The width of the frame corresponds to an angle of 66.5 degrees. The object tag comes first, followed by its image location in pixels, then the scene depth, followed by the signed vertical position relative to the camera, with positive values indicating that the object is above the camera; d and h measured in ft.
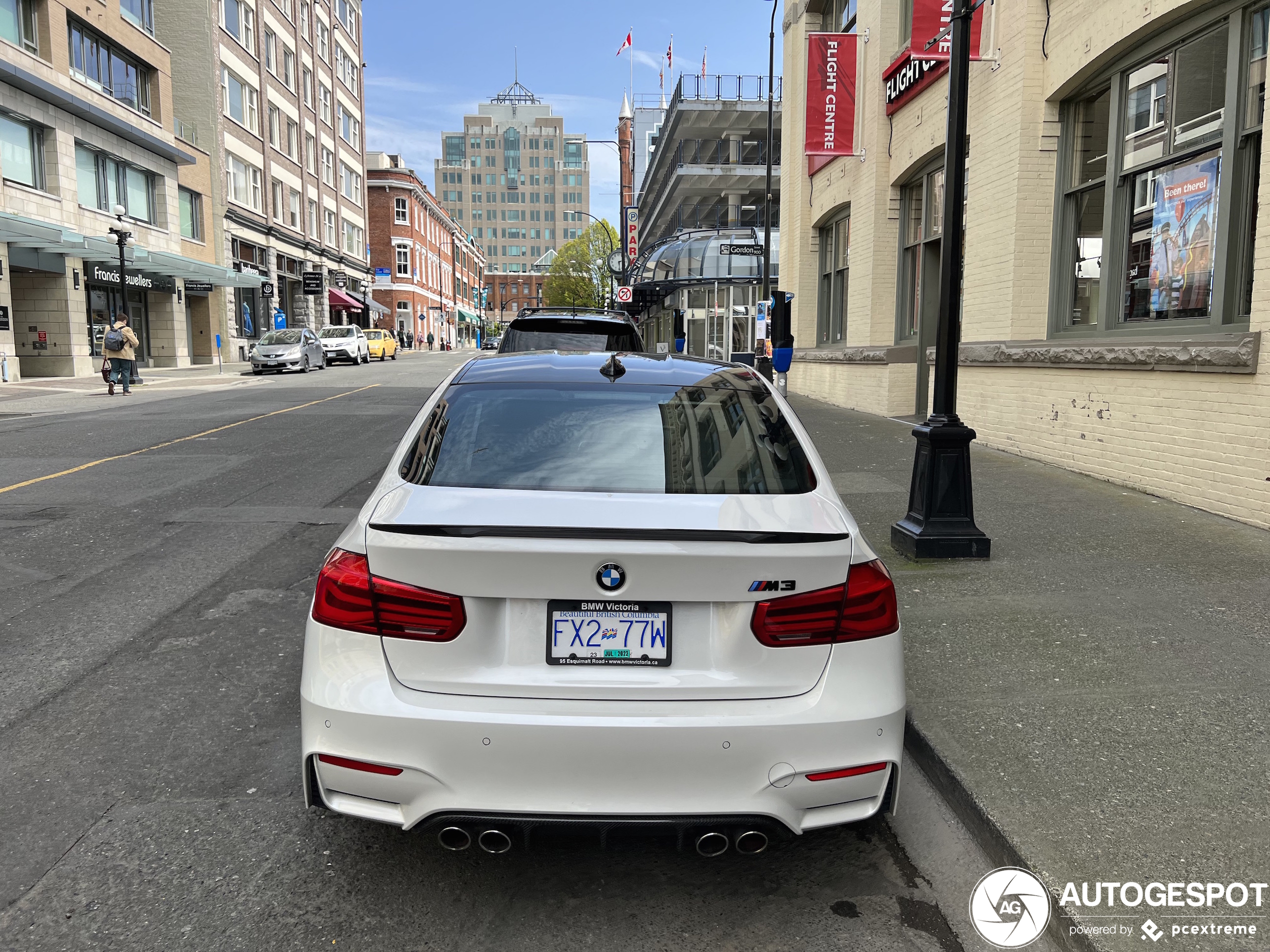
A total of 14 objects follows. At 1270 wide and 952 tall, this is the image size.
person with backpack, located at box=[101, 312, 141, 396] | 70.59 +0.30
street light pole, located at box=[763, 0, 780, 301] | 80.74 +12.16
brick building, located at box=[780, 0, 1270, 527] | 25.85 +3.83
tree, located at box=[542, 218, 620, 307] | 245.24 +21.97
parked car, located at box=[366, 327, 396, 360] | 152.05 +1.86
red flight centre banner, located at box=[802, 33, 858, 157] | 57.21 +15.50
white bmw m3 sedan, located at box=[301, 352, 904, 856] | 8.53 -2.86
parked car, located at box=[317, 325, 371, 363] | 131.85 +1.52
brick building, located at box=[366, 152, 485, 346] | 256.52 +30.56
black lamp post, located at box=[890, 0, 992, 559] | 21.44 -1.86
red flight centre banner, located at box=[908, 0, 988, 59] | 38.81 +13.38
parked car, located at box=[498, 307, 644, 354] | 37.29 +0.89
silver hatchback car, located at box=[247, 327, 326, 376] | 106.22 +0.33
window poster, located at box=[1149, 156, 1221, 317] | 27.30 +3.42
